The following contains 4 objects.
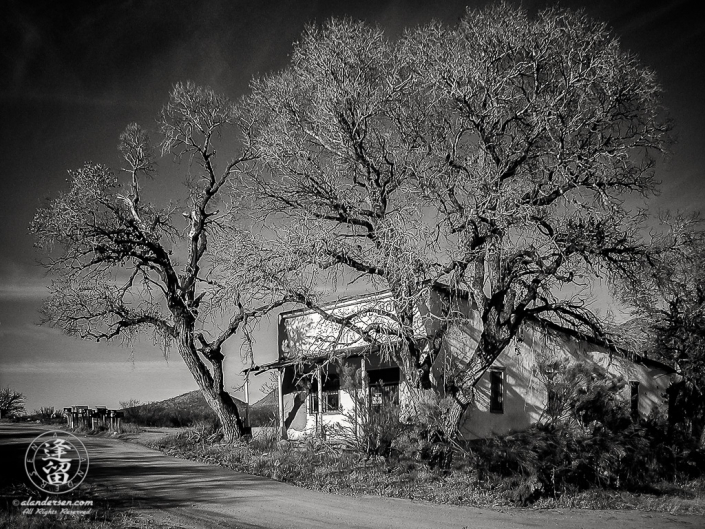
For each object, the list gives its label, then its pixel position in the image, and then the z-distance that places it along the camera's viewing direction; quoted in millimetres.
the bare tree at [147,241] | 19641
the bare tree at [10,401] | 37219
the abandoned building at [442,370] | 19875
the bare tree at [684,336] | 20750
